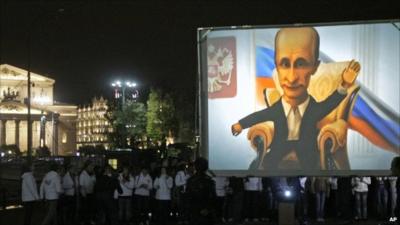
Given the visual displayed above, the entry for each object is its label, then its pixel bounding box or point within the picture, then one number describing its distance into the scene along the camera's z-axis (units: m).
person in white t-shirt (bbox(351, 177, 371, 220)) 18.17
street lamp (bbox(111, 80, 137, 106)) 58.62
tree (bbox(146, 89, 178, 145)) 63.47
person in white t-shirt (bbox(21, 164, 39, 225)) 16.25
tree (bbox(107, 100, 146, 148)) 61.91
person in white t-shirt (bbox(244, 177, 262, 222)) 18.30
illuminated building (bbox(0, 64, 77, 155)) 98.44
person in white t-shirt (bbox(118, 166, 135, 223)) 18.12
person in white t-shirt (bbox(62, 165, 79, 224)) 17.59
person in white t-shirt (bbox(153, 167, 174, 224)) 17.75
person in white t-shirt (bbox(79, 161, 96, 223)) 17.62
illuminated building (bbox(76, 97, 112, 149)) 156.75
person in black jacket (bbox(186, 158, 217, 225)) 9.02
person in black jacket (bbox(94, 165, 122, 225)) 16.30
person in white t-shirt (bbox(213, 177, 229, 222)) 18.08
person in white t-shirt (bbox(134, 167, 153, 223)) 18.17
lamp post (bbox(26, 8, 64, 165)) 31.31
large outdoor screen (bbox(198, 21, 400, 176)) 12.92
